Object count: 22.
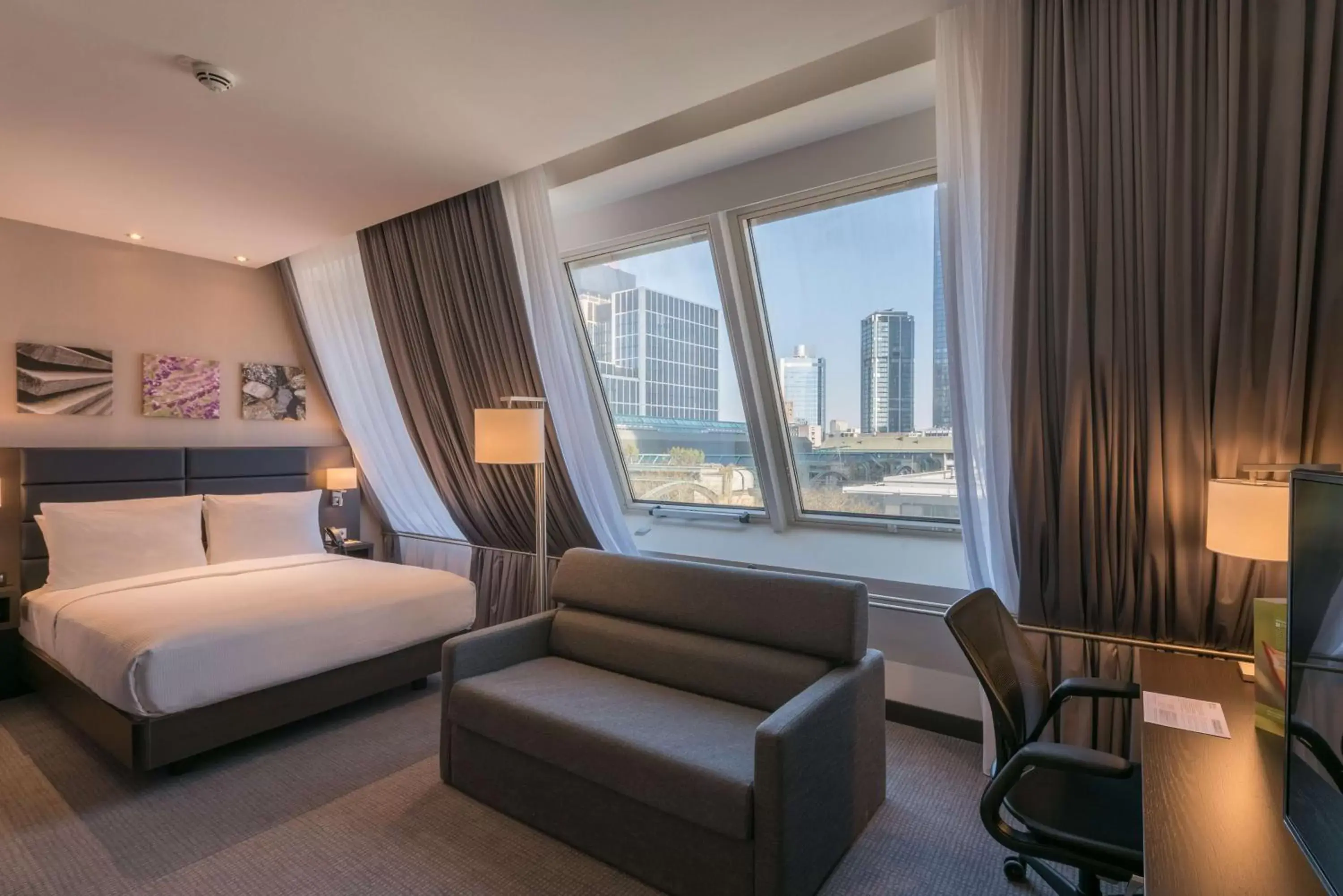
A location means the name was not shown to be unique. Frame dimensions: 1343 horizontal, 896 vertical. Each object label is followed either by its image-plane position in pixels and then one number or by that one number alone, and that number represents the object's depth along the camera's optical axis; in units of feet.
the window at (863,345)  10.79
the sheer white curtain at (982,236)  7.63
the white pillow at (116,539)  11.98
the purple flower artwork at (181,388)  14.74
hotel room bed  8.85
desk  3.49
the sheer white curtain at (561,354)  11.62
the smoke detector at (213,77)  7.69
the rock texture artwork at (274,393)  16.43
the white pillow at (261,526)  13.93
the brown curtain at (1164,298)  6.24
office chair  5.14
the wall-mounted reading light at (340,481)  16.93
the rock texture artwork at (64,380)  13.07
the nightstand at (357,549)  16.19
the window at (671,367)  13.08
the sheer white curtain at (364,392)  15.42
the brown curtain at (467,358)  12.23
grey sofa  6.30
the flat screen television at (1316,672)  3.37
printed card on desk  5.38
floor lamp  11.39
